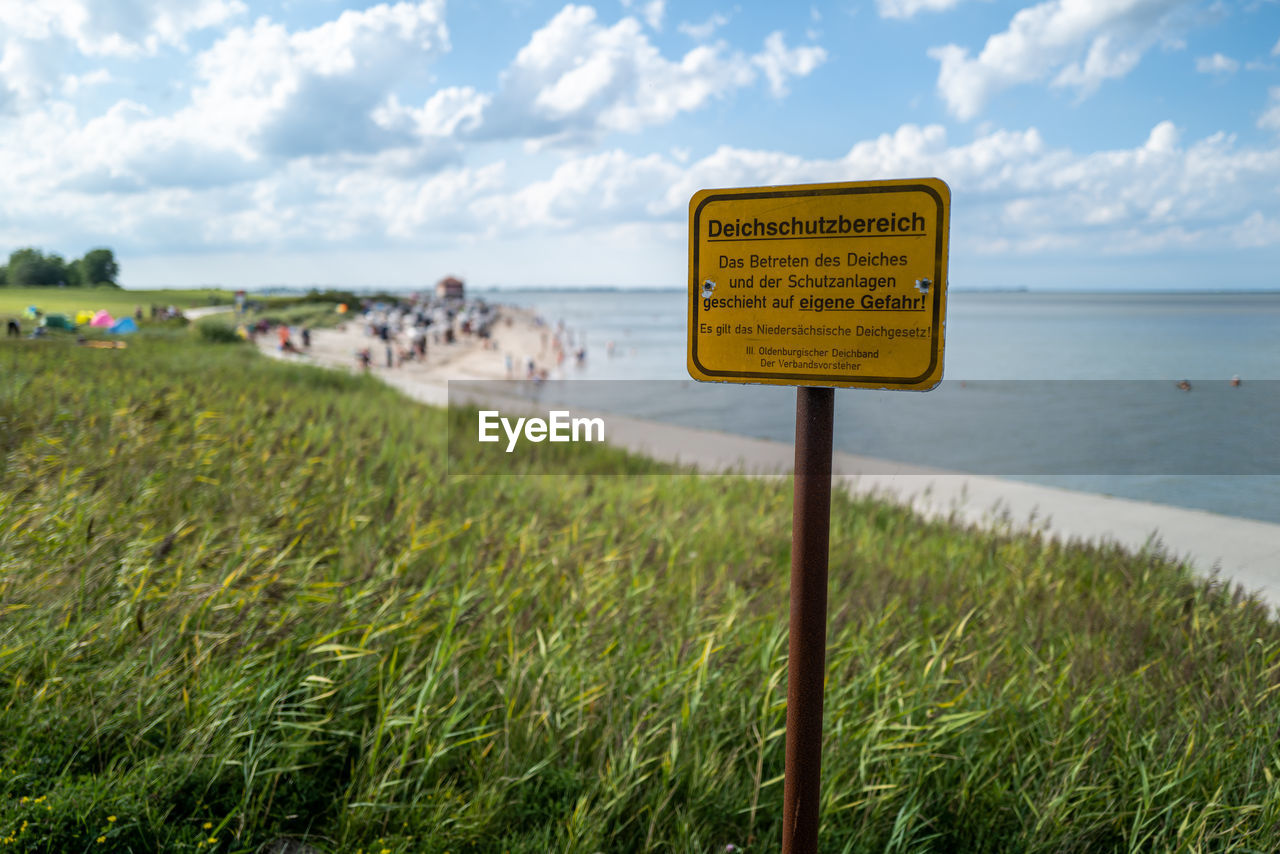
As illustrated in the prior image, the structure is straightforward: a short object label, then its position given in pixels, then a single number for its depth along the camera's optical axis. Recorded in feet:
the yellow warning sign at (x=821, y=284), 6.08
